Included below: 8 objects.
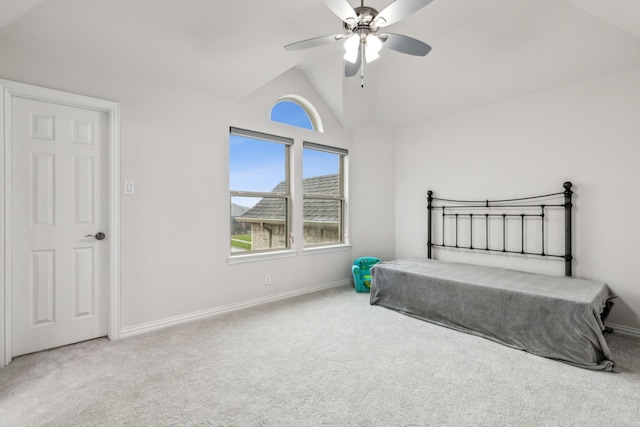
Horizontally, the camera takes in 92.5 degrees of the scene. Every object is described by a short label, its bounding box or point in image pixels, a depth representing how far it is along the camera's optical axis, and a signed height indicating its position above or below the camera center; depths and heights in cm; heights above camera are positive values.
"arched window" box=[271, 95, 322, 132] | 380 +130
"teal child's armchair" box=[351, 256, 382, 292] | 406 -81
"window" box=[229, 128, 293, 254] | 346 +27
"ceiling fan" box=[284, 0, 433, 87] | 186 +126
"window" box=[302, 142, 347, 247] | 416 +27
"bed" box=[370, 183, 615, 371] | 225 -73
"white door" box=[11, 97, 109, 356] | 231 -9
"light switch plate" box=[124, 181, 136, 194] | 267 +23
